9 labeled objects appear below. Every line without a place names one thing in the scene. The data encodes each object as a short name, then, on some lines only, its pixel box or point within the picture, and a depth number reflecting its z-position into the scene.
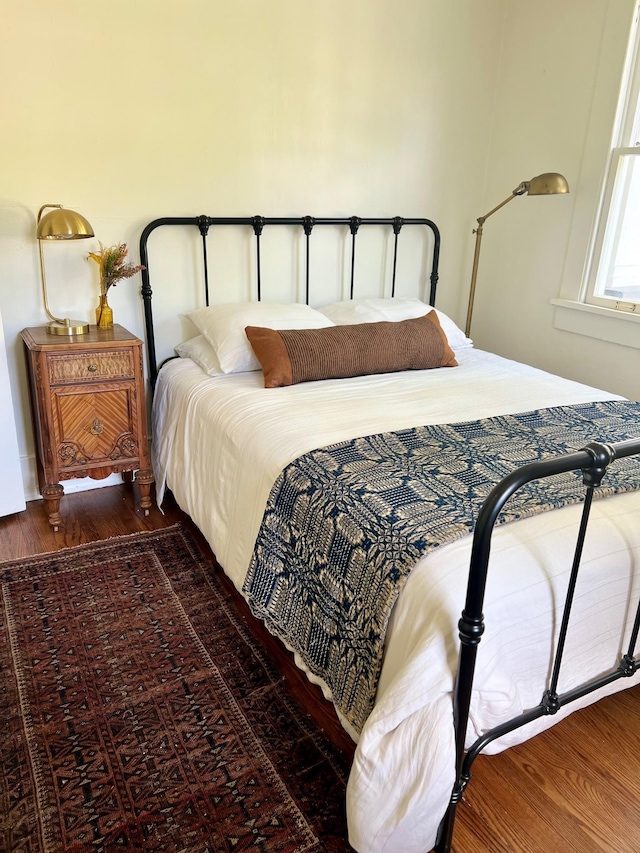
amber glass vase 2.54
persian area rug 1.31
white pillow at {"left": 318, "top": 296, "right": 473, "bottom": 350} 2.84
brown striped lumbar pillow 2.36
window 2.65
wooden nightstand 2.28
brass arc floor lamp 2.60
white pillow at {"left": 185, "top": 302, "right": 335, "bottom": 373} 2.48
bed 1.13
